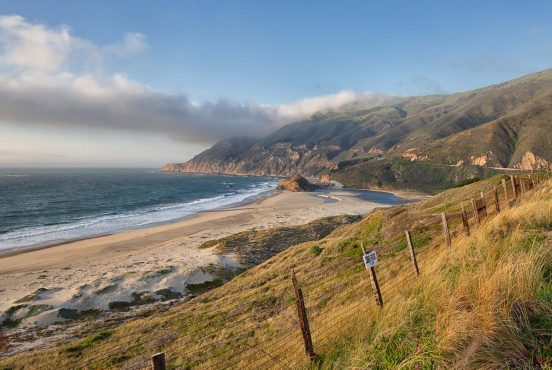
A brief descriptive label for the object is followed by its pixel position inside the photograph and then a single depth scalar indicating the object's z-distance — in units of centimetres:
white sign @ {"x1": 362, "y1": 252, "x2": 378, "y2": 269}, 711
